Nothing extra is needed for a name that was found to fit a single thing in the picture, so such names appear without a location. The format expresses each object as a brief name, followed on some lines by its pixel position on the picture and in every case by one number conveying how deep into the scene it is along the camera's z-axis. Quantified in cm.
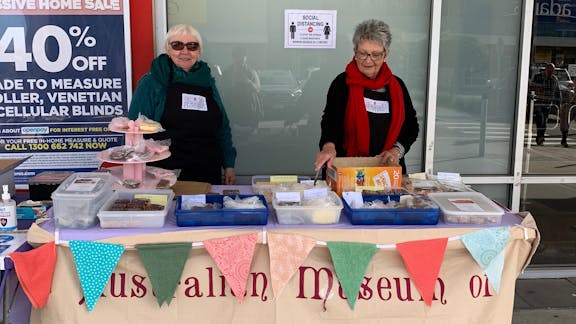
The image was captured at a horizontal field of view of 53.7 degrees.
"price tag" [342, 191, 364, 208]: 236
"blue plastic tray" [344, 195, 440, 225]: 227
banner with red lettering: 224
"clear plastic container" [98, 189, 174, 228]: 220
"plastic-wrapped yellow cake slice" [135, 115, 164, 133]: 258
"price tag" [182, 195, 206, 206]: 238
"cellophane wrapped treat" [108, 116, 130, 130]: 257
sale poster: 376
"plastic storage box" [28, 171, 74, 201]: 288
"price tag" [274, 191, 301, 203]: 238
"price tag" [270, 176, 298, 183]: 277
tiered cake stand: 256
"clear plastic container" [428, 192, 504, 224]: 232
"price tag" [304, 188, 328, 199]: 241
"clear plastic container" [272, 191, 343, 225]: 228
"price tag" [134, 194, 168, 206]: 236
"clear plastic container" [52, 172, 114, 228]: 220
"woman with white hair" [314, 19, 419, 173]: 309
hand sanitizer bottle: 239
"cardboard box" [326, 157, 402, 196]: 260
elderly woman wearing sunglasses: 315
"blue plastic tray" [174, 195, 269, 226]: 224
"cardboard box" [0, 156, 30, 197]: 286
